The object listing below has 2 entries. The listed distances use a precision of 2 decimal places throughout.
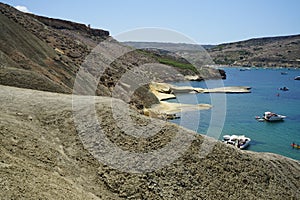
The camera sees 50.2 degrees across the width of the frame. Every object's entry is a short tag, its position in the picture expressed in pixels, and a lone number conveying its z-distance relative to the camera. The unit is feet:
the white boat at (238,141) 124.47
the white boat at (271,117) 179.92
